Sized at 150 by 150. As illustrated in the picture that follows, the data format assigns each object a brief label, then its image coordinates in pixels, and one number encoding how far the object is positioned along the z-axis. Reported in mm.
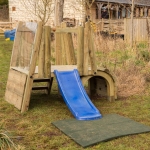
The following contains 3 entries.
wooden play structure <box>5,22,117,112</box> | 5730
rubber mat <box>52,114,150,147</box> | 4363
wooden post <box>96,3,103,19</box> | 29800
